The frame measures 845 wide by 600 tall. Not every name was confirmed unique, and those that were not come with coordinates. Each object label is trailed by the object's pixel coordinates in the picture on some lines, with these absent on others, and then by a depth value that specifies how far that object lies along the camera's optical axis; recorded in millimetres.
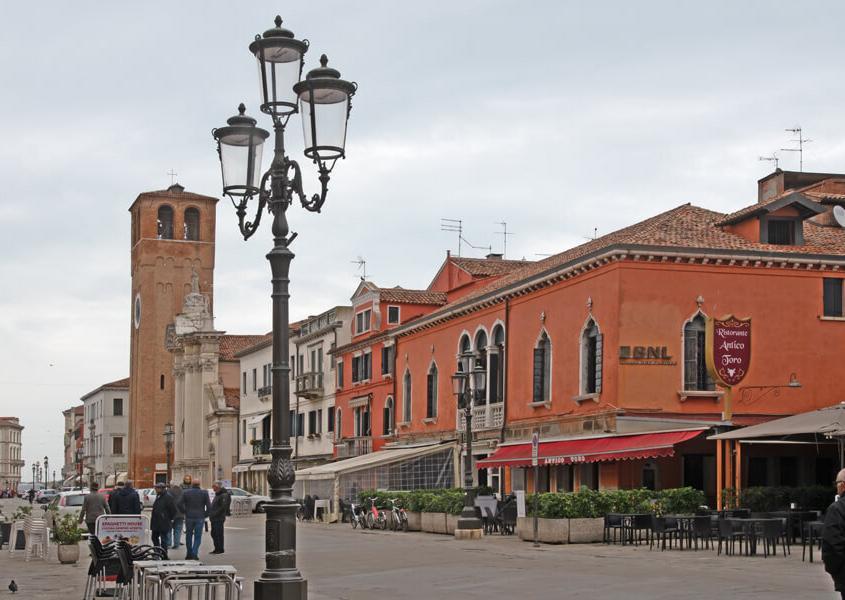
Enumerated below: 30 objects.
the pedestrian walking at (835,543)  9469
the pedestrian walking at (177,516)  26041
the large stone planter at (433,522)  35281
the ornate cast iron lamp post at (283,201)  11883
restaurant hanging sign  30141
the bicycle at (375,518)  39447
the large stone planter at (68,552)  23875
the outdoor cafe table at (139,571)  12789
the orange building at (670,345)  33562
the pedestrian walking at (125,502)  23891
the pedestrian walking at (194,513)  24547
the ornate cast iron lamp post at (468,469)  31719
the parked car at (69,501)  42988
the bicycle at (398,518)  37875
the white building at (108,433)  128875
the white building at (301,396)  62212
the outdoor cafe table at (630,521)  26109
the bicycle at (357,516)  41216
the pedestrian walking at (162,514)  24516
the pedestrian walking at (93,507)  25391
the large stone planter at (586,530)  28250
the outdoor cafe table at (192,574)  11828
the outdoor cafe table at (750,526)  22562
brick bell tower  97812
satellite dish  40438
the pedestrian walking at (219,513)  25828
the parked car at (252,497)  59888
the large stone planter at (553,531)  28188
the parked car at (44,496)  97062
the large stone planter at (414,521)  37212
